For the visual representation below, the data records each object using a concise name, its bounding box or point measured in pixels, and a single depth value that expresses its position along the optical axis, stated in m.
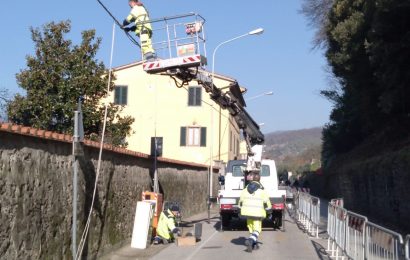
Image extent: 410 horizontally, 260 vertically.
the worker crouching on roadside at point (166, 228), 16.06
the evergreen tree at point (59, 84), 19.42
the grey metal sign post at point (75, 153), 10.41
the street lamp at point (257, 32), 30.42
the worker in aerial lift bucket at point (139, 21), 14.39
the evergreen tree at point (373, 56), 22.95
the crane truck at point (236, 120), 15.57
